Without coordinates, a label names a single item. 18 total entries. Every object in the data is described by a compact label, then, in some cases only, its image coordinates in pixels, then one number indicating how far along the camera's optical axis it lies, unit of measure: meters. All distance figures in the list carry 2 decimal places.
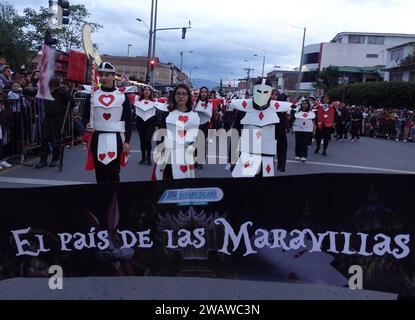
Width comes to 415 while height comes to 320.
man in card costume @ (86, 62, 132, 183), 5.51
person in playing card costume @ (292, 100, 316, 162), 13.13
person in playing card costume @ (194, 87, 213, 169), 9.74
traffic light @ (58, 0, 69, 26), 14.12
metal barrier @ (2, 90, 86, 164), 9.52
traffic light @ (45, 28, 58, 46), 12.91
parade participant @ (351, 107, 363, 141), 23.06
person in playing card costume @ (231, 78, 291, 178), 5.59
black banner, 3.26
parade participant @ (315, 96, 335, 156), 15.09
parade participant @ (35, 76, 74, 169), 9.66
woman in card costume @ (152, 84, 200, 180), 5.51
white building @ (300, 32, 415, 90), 82.00
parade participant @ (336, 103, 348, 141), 22.57
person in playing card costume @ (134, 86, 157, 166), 10.99
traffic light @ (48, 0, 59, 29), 13.93
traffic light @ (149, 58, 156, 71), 32.41
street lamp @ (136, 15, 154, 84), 33.72
